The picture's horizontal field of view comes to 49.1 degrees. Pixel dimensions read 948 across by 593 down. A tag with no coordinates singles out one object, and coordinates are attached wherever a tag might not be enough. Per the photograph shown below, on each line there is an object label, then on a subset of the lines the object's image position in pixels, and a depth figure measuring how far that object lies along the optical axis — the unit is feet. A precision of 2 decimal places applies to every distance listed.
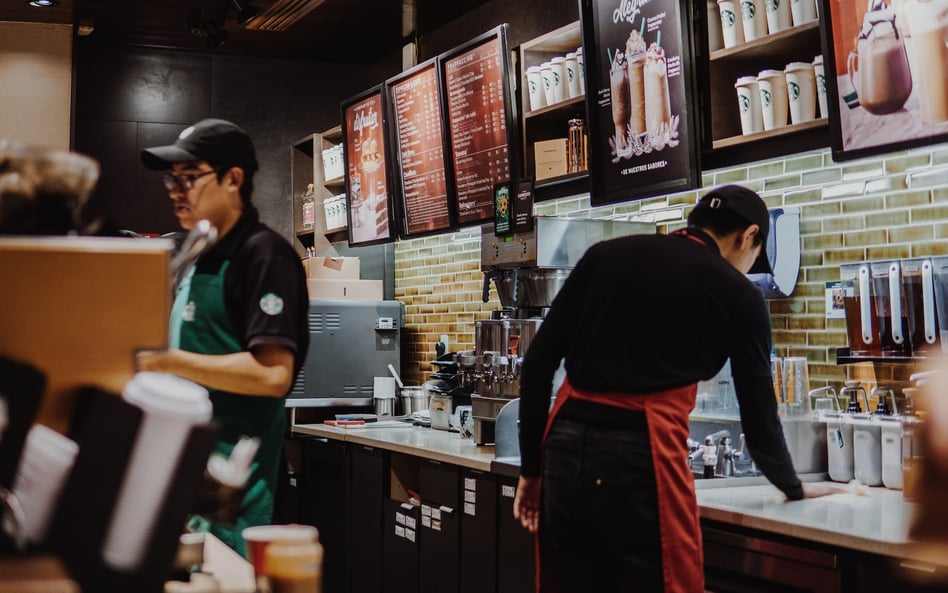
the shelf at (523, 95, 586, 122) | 15.64
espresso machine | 14.57
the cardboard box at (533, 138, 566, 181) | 16.25
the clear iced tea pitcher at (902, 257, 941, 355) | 11.16
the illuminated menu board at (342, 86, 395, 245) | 20.81
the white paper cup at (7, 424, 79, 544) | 3.96
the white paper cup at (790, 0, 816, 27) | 11.82
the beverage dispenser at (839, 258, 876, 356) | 11.73
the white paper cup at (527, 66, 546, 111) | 16.47
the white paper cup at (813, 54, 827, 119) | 11.76
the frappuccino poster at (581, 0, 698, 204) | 13.14
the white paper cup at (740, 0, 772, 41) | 12.46
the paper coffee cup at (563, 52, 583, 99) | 15.83
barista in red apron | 8.78
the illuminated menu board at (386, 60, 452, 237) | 18.81
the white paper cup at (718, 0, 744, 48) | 12.77
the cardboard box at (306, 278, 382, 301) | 21.07
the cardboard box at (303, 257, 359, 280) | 21.35
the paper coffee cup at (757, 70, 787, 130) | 12.25
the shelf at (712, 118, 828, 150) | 11.58
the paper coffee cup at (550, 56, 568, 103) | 16.05
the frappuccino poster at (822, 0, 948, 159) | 10.07
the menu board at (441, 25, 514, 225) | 16.87
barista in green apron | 7.44
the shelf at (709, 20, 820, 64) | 11.85
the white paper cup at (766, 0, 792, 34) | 12.14
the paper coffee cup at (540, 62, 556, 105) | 16.22
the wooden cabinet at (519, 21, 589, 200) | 15.88
